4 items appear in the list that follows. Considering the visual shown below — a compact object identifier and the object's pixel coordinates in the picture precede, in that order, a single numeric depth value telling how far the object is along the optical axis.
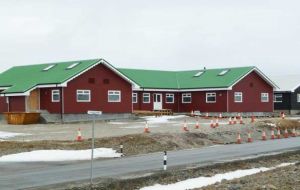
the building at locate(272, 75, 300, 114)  66.62
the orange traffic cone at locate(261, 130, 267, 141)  33.69
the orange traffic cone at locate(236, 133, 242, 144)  31.41
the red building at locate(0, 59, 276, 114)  47.16
